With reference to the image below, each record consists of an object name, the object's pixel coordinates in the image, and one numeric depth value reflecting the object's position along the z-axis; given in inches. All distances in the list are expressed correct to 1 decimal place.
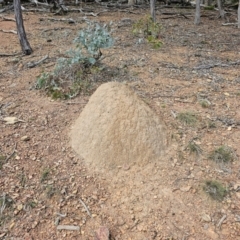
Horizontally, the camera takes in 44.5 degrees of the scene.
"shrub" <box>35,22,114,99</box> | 149.1
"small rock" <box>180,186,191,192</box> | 95.3
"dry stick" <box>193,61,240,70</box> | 185.8
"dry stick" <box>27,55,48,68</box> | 183.4
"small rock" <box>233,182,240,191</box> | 96.0
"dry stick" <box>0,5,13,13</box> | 362.4
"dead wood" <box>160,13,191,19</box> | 374.1
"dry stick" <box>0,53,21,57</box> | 202.8
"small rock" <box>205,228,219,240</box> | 81.7
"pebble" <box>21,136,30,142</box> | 116.3
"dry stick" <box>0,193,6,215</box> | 88.0
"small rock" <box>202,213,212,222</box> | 86.0
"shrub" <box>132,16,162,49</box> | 231.3
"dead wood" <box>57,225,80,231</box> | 83.7
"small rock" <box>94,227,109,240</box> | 79.8
